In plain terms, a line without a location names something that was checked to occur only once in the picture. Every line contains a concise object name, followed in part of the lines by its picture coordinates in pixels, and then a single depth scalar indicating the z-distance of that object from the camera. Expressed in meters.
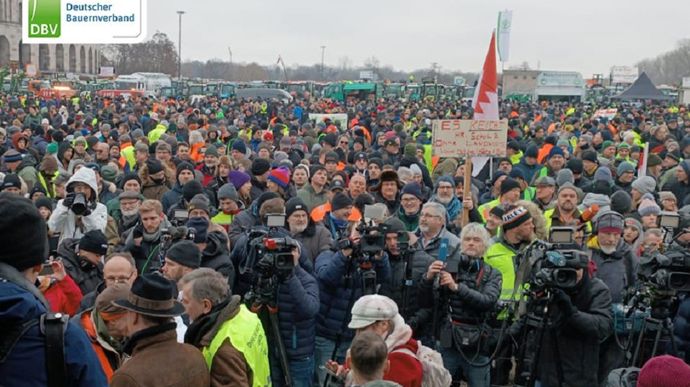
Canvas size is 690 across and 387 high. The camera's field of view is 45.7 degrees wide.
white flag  26.70
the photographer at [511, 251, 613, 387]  5.00
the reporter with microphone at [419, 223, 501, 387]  5.62
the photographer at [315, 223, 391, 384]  5.54
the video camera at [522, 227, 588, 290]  4.80
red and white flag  9.80
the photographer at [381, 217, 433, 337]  5.77
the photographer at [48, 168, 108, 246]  6.85
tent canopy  35.22
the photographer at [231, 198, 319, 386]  5.28
